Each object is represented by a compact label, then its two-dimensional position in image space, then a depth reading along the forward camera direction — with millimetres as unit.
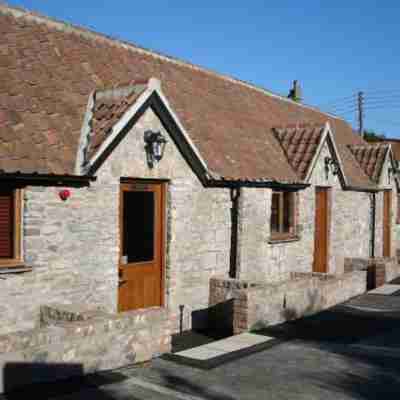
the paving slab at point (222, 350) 8062
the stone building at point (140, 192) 8156
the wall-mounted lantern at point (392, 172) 21350
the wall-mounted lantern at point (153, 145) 9758
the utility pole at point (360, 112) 48656
